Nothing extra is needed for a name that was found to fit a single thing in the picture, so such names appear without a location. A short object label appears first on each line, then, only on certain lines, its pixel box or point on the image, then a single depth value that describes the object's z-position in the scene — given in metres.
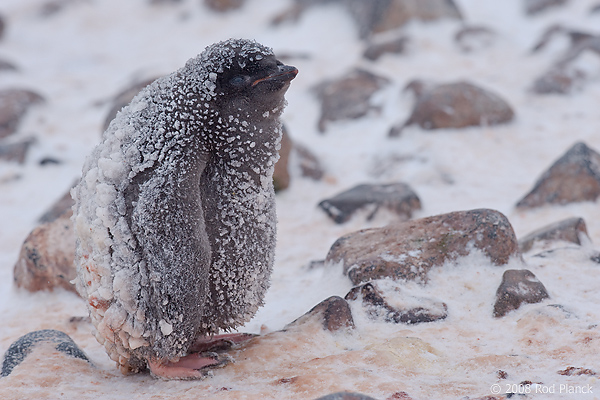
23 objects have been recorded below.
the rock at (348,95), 16.03
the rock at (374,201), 10.80
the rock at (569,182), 10.17
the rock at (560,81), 15.42
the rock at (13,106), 16.41
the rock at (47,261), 8.52
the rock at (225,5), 24.34
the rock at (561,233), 8.07
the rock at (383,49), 19.25
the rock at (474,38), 19.17
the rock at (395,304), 6.15
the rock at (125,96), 14.00
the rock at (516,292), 6.12
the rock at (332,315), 6.00
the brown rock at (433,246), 6.76
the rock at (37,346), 5.74
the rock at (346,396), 4.08
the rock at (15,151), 14.48
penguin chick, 5.01
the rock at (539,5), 20.78
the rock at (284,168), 12.46
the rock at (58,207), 10.83
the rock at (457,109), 14.04
